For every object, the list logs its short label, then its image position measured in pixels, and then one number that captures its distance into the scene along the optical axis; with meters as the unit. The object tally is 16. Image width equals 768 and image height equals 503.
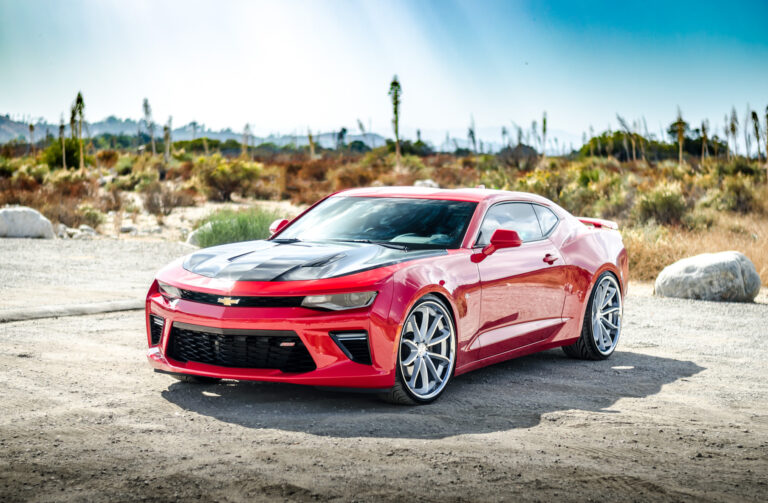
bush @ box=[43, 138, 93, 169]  49.06
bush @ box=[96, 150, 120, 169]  52.26
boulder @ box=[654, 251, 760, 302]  12.85
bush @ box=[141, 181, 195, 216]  27.27
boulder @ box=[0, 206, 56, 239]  19.08
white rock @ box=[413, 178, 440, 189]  35.97
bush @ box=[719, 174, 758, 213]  24.81
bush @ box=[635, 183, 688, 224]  22.28
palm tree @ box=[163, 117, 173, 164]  52.54
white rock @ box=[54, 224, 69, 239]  21.13
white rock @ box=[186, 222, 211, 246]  18.42
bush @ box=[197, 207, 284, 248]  17.69
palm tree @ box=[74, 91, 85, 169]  47.09
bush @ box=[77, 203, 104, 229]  23.55
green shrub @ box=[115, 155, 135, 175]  46.06
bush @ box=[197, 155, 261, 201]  33.28
